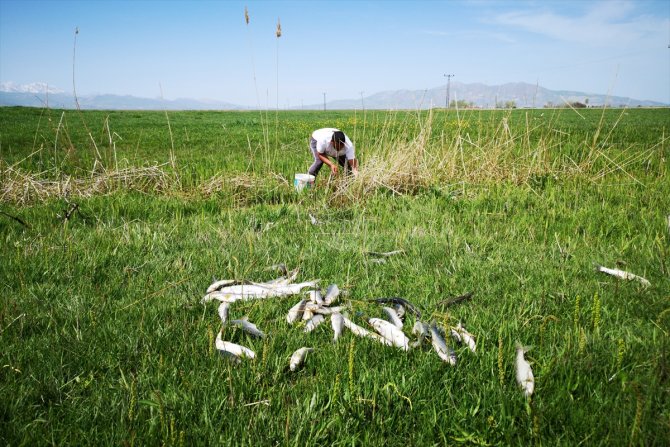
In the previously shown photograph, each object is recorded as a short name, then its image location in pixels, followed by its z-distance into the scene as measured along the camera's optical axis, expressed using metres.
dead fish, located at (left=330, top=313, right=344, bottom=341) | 2.11
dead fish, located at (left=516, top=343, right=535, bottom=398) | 1.68
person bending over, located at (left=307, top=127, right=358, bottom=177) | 7.18
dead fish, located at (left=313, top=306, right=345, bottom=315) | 2.29
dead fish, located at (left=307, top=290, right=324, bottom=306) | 2.39
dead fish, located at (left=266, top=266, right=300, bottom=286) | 2.69
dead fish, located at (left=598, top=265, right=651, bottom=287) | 2.61
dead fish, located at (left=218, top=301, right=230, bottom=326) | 2.22
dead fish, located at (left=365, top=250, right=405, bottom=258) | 3.27
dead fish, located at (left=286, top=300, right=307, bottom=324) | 2.27
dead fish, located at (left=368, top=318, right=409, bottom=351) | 2.03
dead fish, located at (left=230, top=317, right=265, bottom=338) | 2.12
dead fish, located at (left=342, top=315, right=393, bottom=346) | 2.06
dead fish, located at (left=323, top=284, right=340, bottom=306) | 2.40
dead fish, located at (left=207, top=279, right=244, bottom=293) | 2.60
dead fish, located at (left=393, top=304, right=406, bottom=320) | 2.31
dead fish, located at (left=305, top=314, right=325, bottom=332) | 2.20
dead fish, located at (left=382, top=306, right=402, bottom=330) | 2.18
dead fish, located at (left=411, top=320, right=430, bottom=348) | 2.00
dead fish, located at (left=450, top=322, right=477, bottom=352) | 2.01
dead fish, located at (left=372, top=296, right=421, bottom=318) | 2.31
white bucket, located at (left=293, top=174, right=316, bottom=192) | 5.79
